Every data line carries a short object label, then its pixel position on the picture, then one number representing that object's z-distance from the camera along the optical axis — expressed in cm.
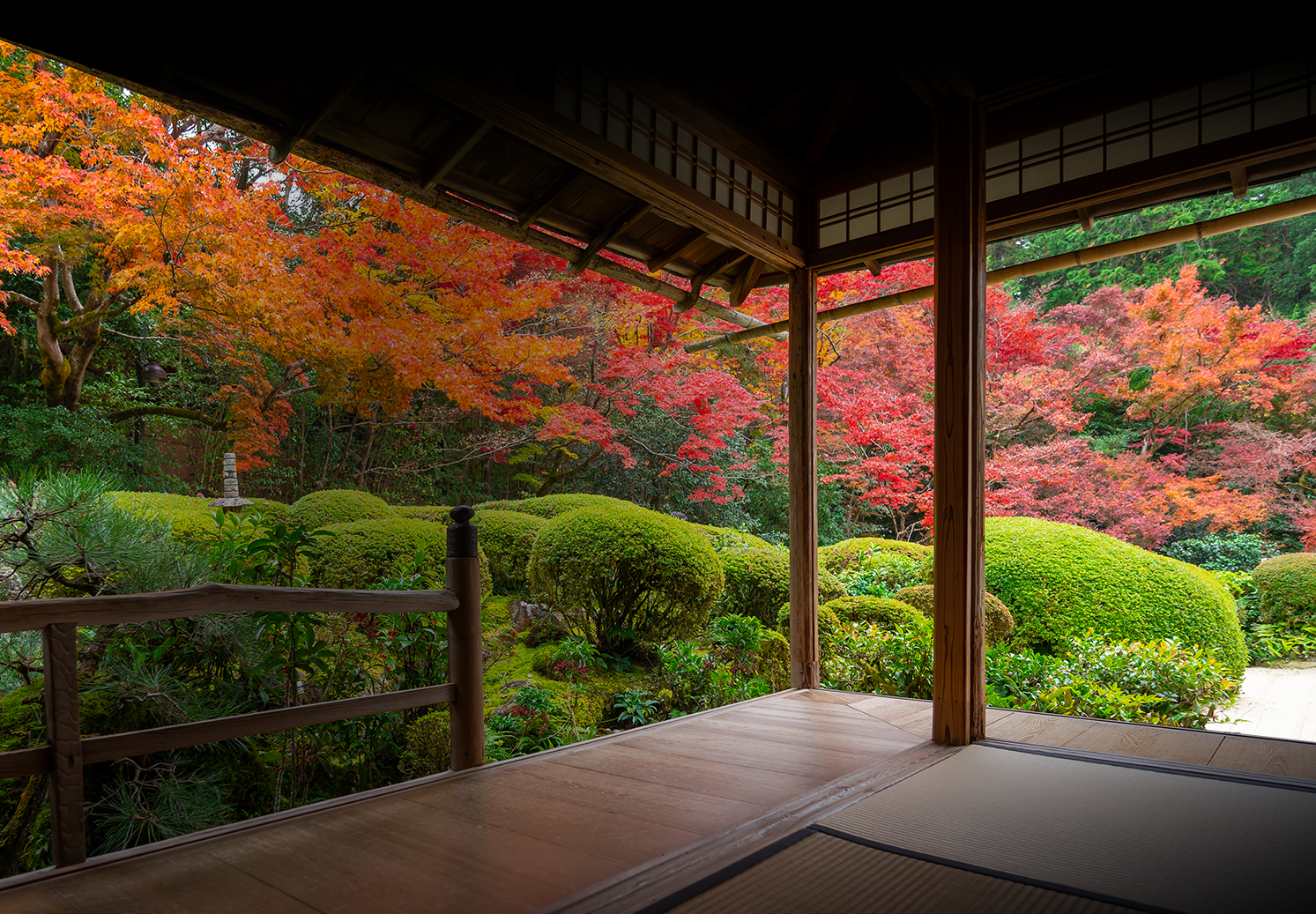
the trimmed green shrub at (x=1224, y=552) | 807
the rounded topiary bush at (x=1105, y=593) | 526
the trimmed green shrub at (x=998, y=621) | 481
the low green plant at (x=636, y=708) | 393
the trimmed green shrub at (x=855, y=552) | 706
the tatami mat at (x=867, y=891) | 146
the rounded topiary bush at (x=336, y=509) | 558
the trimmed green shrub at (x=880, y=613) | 490
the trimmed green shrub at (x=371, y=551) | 414
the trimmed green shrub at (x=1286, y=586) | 639
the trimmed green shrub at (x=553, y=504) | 676
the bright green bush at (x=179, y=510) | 458
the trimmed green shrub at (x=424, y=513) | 641
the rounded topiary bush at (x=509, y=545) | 593
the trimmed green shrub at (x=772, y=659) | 469
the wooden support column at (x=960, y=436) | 276
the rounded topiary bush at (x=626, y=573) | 442
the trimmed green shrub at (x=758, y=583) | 538
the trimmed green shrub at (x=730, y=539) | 668
